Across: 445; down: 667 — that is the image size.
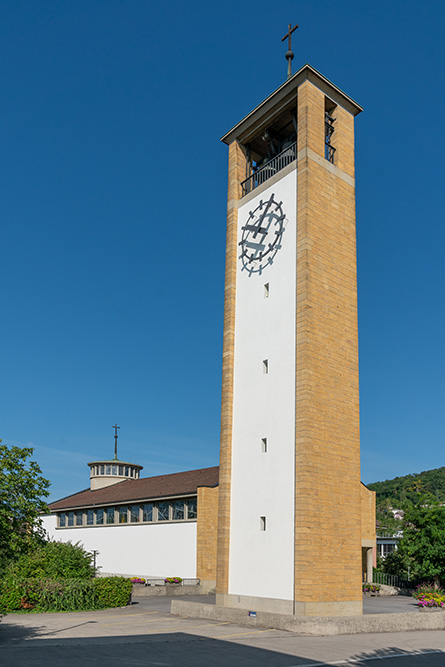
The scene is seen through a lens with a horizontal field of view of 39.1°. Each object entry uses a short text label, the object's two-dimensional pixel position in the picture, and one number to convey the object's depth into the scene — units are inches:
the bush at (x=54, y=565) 1128.2
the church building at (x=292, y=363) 912.3
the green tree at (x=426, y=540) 1205.1
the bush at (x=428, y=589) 1138.3
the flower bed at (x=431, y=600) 1023.6
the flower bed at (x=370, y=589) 1396.4
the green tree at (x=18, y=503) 652.1
